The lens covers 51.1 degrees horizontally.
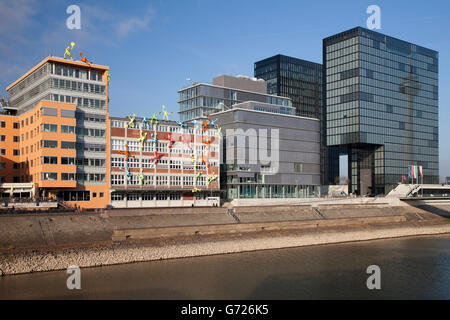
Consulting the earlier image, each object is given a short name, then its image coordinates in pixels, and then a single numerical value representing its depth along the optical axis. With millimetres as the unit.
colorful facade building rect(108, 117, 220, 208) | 95312
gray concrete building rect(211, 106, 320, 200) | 116438
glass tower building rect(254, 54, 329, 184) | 197250
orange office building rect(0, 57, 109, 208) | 85312
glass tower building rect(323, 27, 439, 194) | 155750
